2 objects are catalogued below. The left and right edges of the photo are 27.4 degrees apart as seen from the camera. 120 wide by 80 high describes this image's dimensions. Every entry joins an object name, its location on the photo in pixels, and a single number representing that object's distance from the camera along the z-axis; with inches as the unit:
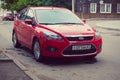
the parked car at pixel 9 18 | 1776.9
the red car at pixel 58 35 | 257.8
